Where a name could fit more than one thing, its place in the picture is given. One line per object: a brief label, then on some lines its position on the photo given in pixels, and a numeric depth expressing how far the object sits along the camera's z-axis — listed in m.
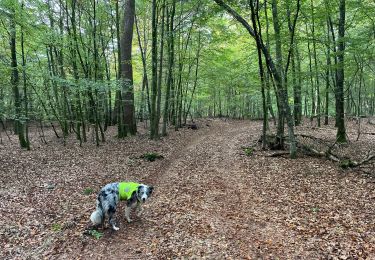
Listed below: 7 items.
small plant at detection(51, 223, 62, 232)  5.77
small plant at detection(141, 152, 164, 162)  11.65
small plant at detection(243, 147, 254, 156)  11.89
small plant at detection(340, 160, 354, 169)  8.77
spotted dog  5.50
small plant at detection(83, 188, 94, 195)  7.91
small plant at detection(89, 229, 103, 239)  5.41
